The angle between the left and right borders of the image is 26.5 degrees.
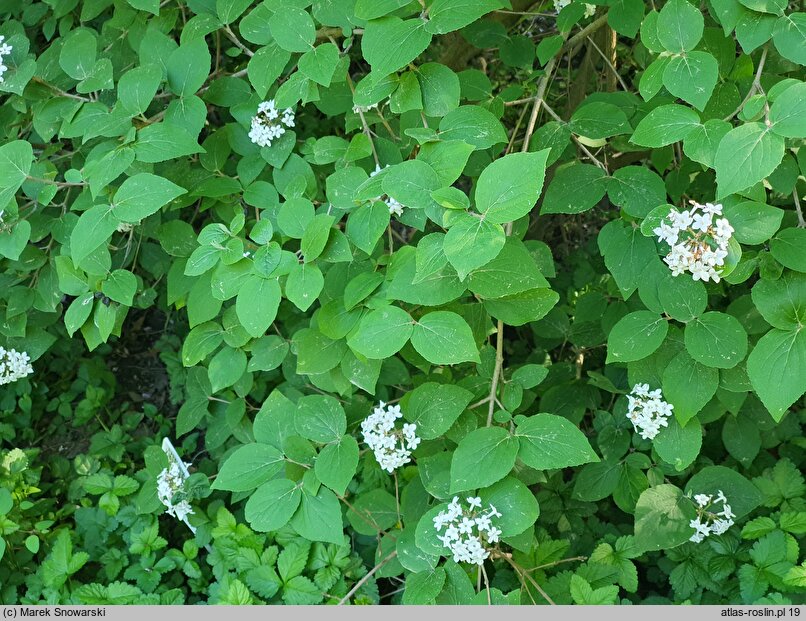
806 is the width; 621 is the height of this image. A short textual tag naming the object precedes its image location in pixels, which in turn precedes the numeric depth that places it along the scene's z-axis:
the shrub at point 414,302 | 1.22
